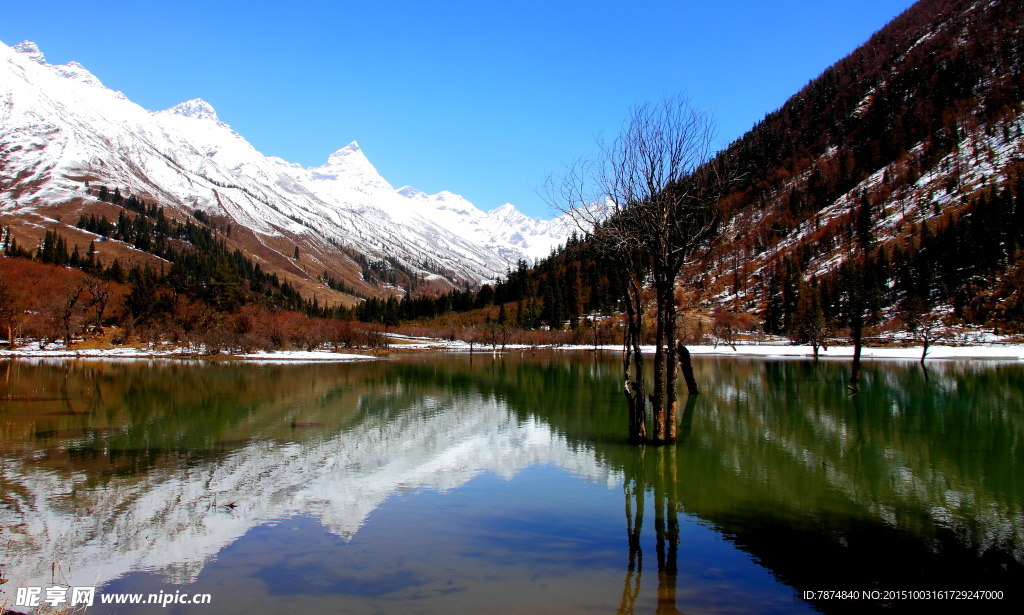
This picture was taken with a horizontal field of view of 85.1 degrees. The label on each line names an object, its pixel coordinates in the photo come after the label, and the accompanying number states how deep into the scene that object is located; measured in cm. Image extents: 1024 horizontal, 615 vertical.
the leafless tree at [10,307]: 7719
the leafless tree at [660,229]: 1700
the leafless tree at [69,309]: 8300
